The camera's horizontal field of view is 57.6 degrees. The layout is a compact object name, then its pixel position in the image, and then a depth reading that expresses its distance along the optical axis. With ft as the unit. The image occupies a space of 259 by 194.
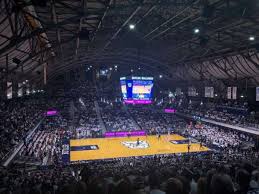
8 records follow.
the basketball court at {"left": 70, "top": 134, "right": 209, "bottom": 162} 88.94
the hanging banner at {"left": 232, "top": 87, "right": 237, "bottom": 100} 118.85
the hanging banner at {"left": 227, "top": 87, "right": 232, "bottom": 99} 122.62
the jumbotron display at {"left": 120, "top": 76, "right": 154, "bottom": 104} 102.06
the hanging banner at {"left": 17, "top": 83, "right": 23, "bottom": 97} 79.12
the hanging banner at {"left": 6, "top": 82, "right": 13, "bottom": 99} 64.06
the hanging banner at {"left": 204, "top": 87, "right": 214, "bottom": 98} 136.46
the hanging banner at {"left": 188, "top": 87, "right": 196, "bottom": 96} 156.04
